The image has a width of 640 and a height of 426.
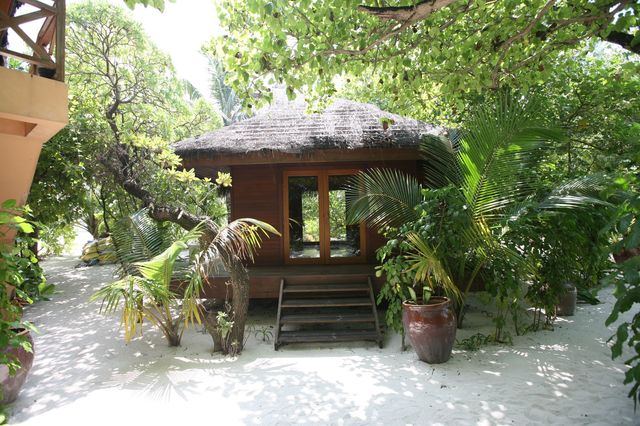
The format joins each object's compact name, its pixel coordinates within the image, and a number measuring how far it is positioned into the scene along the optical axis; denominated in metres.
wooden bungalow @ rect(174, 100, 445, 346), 6.05
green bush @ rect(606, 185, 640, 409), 2.38
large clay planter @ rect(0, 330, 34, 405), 3.44
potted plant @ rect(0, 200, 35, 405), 2.84
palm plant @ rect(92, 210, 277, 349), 4.08
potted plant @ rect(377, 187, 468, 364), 4.23
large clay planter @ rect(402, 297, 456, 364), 4.25
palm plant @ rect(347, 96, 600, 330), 4.23
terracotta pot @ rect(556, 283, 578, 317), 5.96
